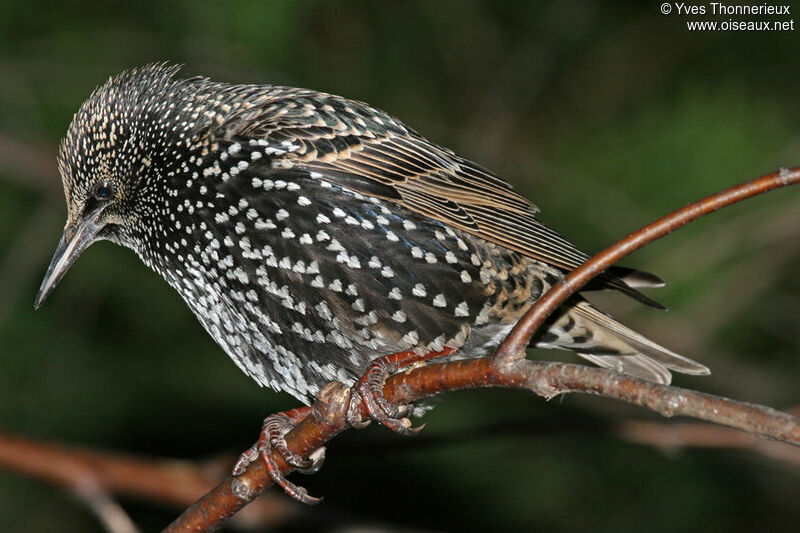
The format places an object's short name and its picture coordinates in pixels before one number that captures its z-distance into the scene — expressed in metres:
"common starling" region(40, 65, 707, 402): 2.75
